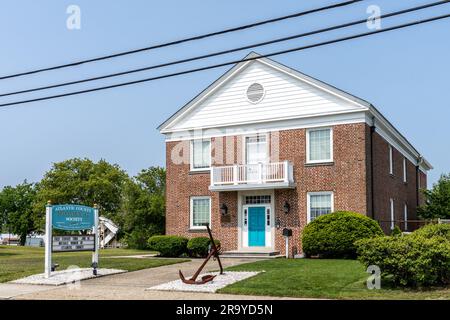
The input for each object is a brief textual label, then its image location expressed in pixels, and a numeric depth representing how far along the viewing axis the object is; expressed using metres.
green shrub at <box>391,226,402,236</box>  24.85
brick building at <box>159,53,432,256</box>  23.70
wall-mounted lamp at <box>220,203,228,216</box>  25.77
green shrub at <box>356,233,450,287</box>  12.55
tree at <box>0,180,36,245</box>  68.69
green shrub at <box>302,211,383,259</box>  21.33
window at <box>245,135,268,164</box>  25.43
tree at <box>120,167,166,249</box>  39.47
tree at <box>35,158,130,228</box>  57.41
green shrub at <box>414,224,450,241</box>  14.37
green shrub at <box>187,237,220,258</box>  24.58
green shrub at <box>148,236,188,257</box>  25.27
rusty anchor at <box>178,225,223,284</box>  14.03
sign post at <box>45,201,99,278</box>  16.45
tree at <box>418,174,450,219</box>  31.79
